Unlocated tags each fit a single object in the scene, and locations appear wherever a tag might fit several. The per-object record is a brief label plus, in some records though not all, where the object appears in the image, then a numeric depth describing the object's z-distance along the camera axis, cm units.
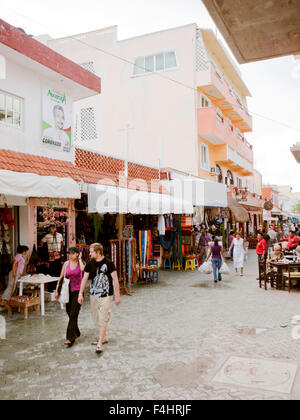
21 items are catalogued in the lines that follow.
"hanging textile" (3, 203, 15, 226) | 889
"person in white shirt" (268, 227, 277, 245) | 2188
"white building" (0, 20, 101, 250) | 855
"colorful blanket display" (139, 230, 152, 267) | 1241
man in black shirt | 602
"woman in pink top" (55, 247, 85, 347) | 643
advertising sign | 1034
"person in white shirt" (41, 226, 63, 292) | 973
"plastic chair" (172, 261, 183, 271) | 1584
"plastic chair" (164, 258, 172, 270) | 1601
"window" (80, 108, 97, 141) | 2299
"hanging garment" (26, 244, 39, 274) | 891
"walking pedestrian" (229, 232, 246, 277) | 1416
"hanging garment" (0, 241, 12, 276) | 957
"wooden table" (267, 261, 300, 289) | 1105
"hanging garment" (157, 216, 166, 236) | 1306
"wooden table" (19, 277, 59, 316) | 823
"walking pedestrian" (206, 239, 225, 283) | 1212
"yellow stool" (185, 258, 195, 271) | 1587
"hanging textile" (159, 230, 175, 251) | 1485
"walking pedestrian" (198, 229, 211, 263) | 1698
